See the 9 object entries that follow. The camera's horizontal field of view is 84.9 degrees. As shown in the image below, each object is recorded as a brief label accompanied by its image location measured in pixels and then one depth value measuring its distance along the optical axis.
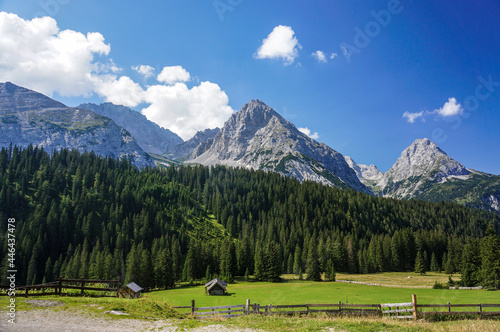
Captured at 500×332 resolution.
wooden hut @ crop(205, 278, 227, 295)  72.00
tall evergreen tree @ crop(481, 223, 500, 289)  66.88
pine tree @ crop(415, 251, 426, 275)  120.25
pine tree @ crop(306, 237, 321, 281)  106.62
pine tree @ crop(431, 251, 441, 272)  132.50
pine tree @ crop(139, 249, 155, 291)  92.75
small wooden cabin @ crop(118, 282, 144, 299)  42.24
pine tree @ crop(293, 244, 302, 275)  124.00
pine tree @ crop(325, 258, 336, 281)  103.69
